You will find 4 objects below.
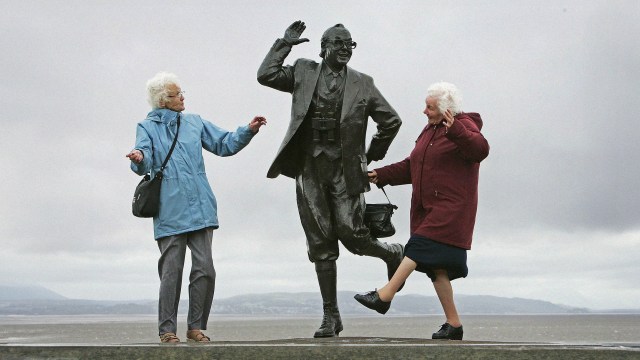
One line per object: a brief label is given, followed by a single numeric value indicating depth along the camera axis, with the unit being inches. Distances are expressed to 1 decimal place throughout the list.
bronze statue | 354.9
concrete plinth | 243.9
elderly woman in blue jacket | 328.2
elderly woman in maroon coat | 324.2
